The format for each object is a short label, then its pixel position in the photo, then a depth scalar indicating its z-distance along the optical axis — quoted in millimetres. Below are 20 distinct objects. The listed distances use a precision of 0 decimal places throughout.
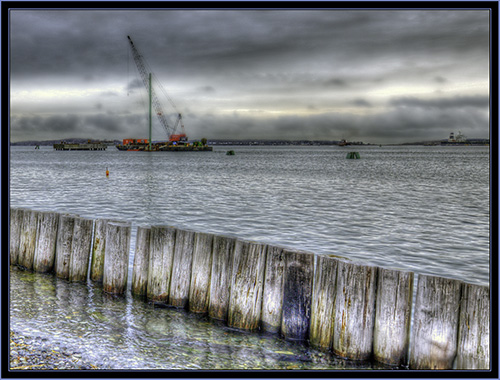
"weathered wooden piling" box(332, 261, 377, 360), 5637
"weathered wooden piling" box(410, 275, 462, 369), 5184
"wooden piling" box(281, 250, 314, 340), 6234
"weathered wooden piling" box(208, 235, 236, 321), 6754
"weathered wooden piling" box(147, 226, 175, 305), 7367
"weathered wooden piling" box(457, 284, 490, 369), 4992
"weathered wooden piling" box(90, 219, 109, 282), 8281
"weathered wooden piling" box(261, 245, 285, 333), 6371
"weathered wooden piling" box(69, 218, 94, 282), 8508
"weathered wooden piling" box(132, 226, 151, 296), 7632
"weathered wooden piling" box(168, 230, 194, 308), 7168
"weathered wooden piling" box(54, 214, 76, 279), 8648
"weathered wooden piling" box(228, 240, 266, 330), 6523
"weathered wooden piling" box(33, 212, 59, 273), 8867
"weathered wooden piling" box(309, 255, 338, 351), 5934
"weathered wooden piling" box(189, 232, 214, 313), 6949
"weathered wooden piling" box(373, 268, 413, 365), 5465
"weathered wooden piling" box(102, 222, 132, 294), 8047
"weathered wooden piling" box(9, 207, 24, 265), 9367
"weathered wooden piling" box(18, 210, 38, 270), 9164
